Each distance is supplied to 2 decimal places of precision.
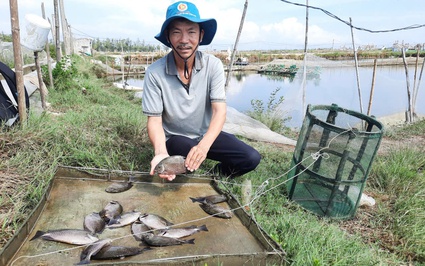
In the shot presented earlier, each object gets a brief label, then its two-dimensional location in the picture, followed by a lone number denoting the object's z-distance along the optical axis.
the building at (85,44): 29.76
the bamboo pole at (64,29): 13.57
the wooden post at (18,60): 3.08
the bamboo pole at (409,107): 10.23
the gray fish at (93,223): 2.05
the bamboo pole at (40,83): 4.70
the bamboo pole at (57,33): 7.52
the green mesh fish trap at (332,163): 2.91
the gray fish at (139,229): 2.01
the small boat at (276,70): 30.22
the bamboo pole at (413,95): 10.78
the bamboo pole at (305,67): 8.28
